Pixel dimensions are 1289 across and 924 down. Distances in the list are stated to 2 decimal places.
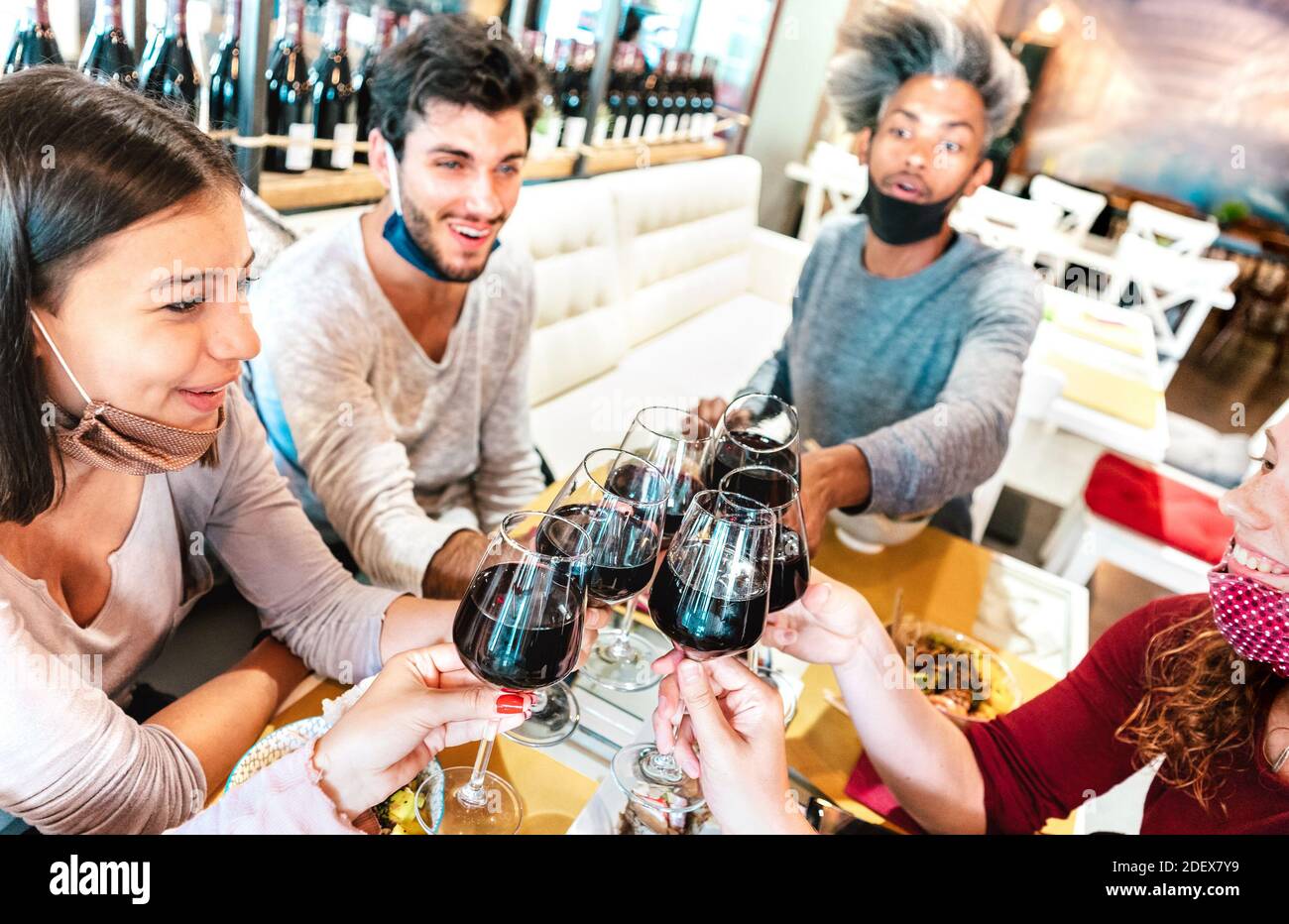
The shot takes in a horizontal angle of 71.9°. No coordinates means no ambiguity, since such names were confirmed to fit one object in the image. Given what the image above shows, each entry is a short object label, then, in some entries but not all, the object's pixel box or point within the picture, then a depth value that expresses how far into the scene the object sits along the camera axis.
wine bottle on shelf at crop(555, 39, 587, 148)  2.80
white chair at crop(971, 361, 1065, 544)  2.69
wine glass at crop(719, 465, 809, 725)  0.91
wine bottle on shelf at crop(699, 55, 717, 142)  3.80
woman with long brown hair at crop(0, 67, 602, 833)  0.80
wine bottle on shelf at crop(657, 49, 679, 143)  3.47
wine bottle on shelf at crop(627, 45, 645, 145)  3.27
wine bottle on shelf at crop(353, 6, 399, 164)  1.98
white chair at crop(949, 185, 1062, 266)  5.88
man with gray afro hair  1.68
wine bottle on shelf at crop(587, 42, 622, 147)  2.97
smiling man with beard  1.42
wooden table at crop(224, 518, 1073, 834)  0.94
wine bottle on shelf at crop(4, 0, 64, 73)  1.54
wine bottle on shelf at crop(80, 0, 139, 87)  1.57
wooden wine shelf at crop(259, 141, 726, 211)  1.91
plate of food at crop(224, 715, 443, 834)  0.82
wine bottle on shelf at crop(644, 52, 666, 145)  3.40
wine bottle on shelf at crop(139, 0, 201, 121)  1.72
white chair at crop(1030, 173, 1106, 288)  6.44
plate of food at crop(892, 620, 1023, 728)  1.20
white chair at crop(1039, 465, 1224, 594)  2.57
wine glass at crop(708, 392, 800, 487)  1.14
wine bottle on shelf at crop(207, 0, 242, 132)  1.88
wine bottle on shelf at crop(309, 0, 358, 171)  2.00
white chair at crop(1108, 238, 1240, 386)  4.87
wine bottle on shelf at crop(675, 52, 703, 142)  3.57
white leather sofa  2.60
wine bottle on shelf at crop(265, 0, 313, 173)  1.93
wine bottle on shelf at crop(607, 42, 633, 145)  3.15
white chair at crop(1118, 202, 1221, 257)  5.98
